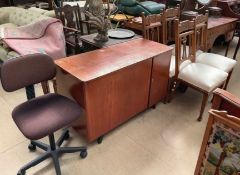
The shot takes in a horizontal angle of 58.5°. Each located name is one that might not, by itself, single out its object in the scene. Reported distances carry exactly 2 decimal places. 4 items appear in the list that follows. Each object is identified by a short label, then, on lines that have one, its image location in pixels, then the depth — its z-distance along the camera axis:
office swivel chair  1.37
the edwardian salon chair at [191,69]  2.08
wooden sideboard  1.61
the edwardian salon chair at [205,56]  2.35
